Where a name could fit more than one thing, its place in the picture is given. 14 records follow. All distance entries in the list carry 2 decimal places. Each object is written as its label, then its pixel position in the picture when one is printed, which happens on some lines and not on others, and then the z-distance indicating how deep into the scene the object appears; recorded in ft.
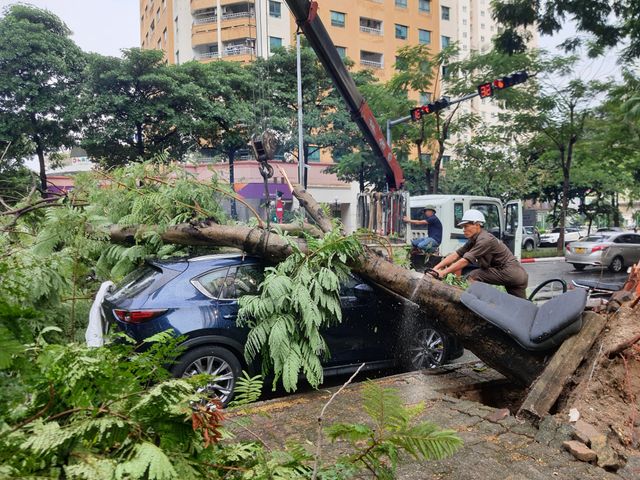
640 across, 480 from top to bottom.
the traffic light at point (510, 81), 45.34
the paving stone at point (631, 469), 10.75
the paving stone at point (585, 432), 11.77
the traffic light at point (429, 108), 51.31
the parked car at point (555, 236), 117.91
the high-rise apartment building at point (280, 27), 126.21
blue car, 15.87
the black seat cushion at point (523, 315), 14.12
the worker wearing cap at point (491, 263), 19.86
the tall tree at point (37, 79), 65.46
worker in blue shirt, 38.51
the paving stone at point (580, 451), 11.22
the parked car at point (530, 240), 107.14
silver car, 60.70
